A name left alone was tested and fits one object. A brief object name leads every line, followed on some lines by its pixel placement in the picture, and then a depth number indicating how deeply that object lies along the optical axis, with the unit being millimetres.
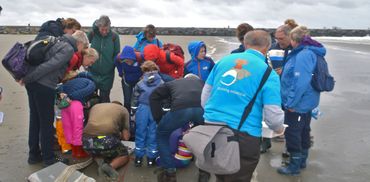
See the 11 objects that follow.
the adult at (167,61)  5788
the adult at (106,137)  4691
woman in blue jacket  4574
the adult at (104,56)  6422
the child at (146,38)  6465
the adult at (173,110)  4156
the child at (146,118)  4922
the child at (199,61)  5797
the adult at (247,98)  3178
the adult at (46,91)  4531
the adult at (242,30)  5623
